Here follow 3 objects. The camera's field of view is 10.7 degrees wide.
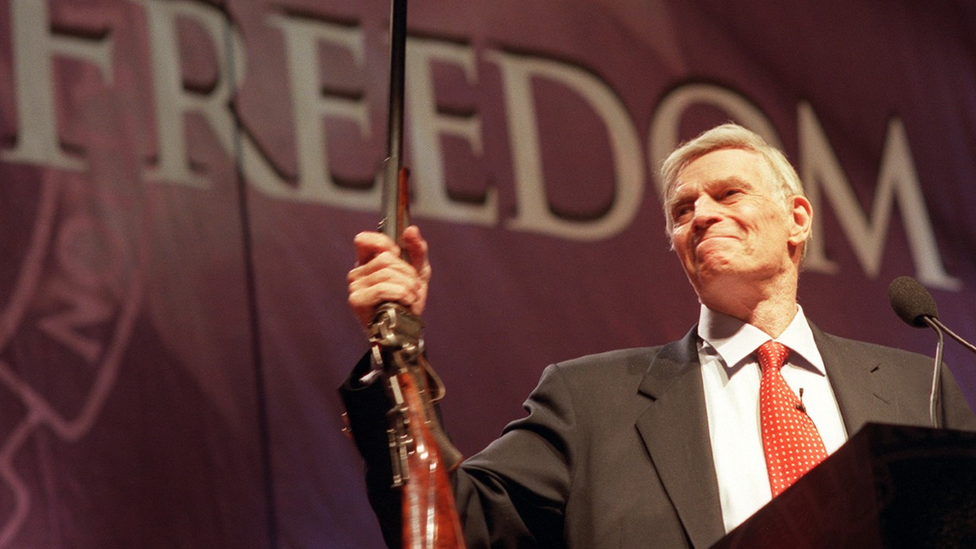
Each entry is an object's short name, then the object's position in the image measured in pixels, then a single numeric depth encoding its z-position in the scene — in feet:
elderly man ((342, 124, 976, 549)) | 20.29
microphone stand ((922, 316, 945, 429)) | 20.46
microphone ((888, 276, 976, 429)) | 20.51
